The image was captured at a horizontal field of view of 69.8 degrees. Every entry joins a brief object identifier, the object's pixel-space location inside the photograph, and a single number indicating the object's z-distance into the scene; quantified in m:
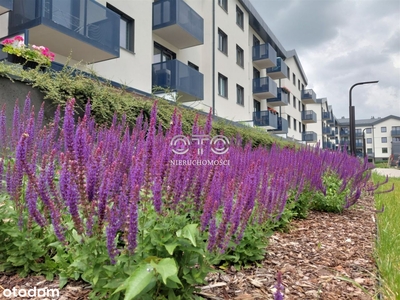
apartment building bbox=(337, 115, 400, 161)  79.80
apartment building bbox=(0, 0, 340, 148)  7.84
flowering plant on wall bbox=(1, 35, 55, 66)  5.30
